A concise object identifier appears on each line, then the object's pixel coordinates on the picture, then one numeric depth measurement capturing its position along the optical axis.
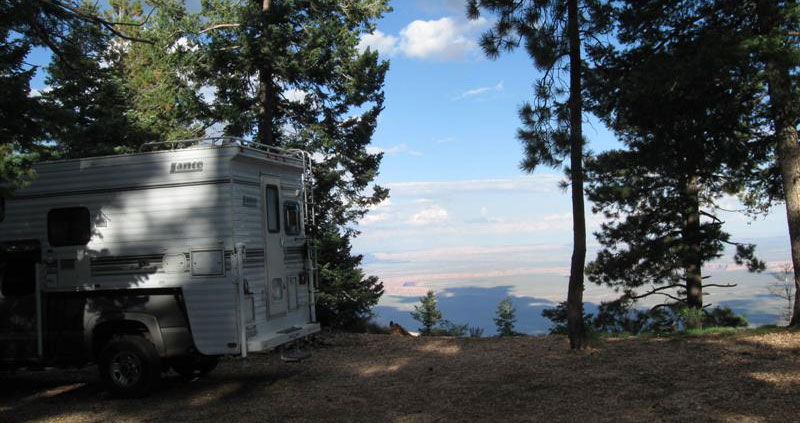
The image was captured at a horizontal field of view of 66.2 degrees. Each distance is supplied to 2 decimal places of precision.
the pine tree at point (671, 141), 10.09
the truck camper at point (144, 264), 7.75
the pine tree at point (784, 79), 9.44
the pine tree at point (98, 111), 16.14
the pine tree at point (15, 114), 7.18
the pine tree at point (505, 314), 36.97
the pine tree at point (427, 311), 38.03
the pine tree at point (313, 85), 14.75
